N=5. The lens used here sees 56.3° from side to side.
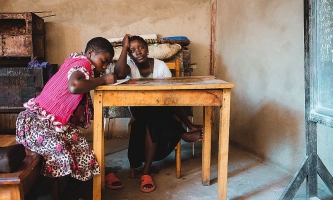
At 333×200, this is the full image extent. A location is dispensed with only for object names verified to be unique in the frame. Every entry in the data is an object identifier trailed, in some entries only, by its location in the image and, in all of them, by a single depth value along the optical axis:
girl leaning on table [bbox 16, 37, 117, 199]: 1.87
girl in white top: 2.56
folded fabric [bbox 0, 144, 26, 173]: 1.47
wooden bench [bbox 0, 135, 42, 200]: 1.43
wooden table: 1.92
